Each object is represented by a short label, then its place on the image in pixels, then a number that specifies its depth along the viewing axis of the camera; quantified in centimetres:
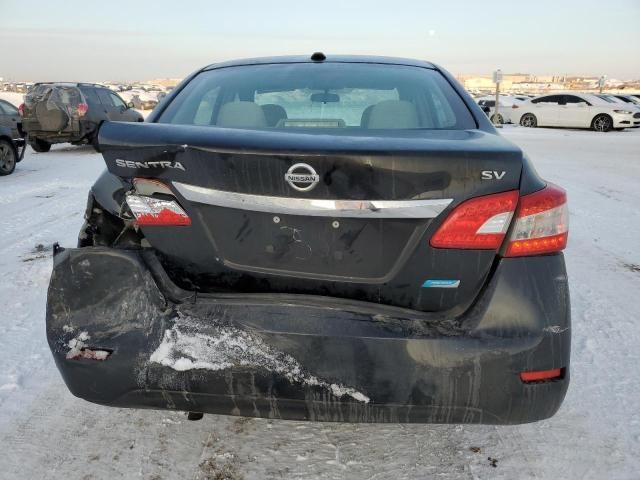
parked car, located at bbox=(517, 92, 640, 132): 2062
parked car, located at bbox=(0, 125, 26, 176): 926
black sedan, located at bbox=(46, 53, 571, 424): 159
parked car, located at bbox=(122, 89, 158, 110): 2916
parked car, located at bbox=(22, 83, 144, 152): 1240
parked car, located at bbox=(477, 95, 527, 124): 2430
